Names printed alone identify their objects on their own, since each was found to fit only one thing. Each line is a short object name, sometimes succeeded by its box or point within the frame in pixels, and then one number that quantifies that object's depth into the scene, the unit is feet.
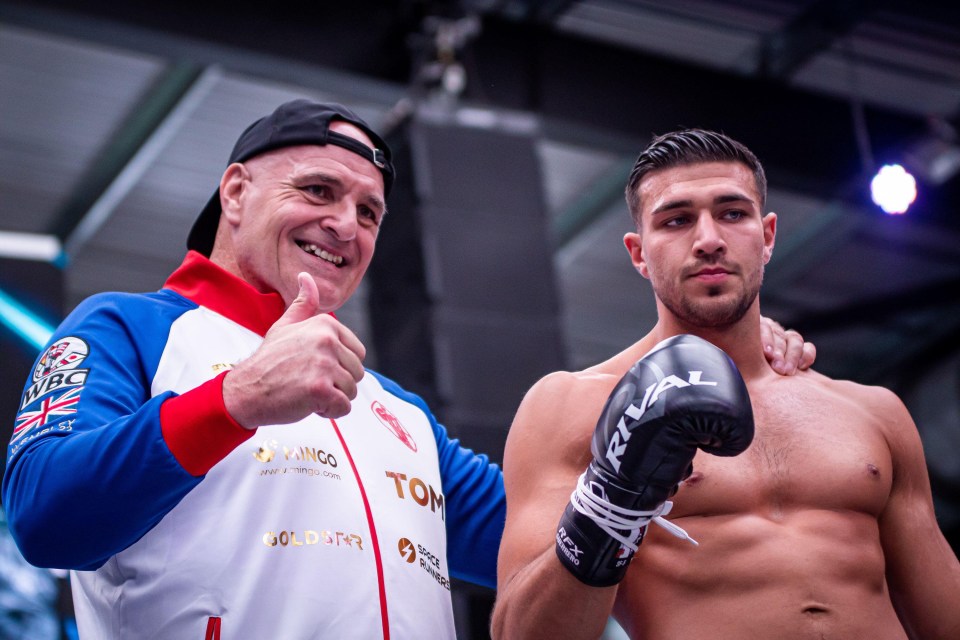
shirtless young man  6.37
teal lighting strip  12.44
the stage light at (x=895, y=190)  17.34
